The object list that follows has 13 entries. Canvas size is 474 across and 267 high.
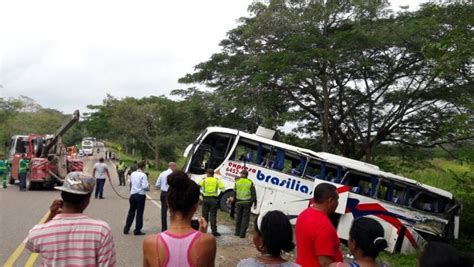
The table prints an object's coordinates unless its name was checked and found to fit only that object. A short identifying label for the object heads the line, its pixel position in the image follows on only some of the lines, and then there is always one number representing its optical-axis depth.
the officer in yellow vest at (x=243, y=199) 10.13
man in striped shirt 2.93
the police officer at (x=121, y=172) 24.18
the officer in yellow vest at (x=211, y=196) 9.98
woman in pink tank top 2.82
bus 13.02
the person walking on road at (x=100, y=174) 16.17
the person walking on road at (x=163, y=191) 9.68
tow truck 18.44
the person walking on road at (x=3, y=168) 20.43
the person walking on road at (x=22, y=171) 18.34
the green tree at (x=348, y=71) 17.19
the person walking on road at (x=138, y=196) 9.34
